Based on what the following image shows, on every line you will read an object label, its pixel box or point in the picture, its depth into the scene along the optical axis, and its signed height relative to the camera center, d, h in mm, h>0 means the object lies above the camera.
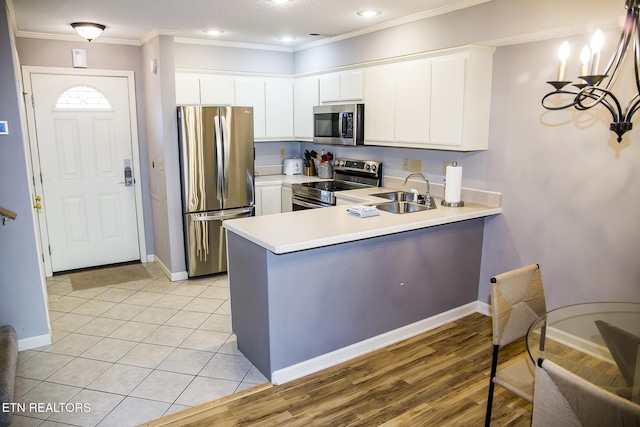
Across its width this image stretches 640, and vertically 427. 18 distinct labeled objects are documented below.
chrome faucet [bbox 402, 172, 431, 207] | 3721 -459
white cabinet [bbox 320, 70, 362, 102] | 4344 +585
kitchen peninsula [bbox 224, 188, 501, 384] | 2674 -892
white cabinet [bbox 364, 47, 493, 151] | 3355 +352
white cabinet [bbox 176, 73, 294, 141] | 4680 +537
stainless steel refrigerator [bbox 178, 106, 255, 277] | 4324 -310
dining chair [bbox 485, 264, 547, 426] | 1991 -824
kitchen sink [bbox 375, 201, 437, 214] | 3684 -533
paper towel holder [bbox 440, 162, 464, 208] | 3557 -476
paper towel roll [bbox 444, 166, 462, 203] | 3484 -315
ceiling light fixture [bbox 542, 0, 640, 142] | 1598 +328
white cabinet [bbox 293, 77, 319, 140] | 4984 +460
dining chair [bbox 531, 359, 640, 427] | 1239 -761
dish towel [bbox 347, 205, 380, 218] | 3166 -478
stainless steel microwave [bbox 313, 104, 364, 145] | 4328 +203
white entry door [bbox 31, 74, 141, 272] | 4570 -227
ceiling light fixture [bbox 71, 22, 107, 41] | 3844 +1001
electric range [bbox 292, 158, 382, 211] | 4527 -428
